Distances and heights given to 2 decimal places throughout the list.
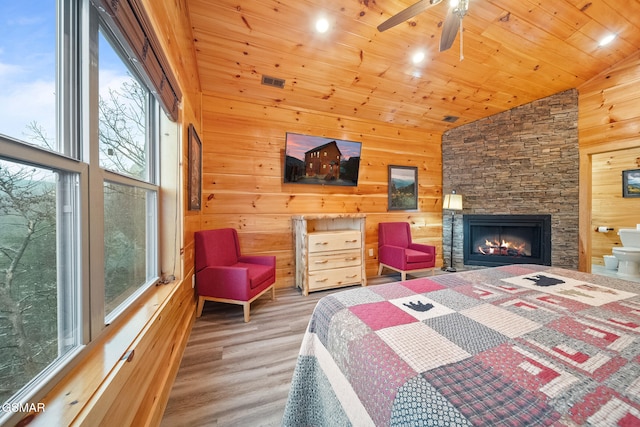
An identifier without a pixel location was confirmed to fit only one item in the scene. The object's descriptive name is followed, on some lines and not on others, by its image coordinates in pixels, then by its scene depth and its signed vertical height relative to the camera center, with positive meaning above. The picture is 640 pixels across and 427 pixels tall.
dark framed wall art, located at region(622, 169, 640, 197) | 4.13 +0.54
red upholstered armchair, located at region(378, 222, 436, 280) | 3.43 -0.64
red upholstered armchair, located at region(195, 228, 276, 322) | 2.29 -0.69
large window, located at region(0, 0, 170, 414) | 0.62 +0.10
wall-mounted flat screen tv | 3.29 +0.79
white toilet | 3.62 -0.67
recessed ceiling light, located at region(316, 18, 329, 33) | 2.20 +1.86
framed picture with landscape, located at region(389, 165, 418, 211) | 4.05 +0.44
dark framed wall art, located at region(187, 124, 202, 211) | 2.11 +0.41
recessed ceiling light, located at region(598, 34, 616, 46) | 2.62 +2.04
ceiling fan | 1.62 +1.49
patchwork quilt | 0.51 -0.44
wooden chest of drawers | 3.00 -0.66
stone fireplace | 3.30 +0.71
